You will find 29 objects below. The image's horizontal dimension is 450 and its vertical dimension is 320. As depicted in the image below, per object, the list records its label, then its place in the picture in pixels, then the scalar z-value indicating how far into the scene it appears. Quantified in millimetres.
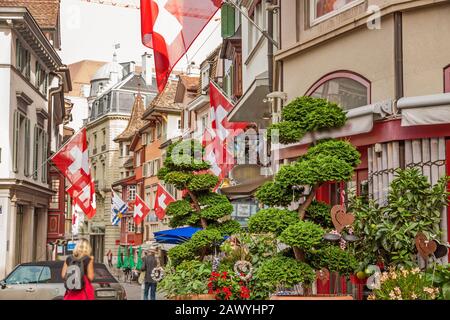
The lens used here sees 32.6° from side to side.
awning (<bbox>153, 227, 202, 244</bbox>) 17047
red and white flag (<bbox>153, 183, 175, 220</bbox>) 32812
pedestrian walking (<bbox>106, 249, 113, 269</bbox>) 58697
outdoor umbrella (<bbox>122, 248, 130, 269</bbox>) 46031
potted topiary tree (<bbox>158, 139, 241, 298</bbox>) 15094
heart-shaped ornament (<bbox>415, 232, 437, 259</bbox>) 10477
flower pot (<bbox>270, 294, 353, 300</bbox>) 9625
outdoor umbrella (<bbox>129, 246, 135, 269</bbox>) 44175
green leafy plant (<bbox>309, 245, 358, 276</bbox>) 10414
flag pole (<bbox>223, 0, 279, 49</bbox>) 16712
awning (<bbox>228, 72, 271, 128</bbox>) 18812
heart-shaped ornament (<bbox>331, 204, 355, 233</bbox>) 10930
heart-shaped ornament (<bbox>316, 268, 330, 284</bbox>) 11049
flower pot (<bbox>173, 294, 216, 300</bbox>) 11773
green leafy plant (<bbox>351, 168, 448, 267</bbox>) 10656
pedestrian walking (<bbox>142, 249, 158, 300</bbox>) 20202
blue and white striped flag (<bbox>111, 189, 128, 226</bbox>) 42188
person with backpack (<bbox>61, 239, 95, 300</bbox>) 10430
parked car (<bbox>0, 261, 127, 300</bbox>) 15070
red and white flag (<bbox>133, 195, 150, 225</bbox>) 37844
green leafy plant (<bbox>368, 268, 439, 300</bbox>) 9398
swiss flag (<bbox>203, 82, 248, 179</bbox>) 21703
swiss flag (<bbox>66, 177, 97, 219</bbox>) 29672
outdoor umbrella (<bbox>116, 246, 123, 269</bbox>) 49444
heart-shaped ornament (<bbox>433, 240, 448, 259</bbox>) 10789
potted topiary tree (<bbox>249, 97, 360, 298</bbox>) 10227
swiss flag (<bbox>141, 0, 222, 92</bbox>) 14609
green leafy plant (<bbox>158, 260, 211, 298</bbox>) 12219
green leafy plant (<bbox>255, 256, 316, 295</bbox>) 10227
